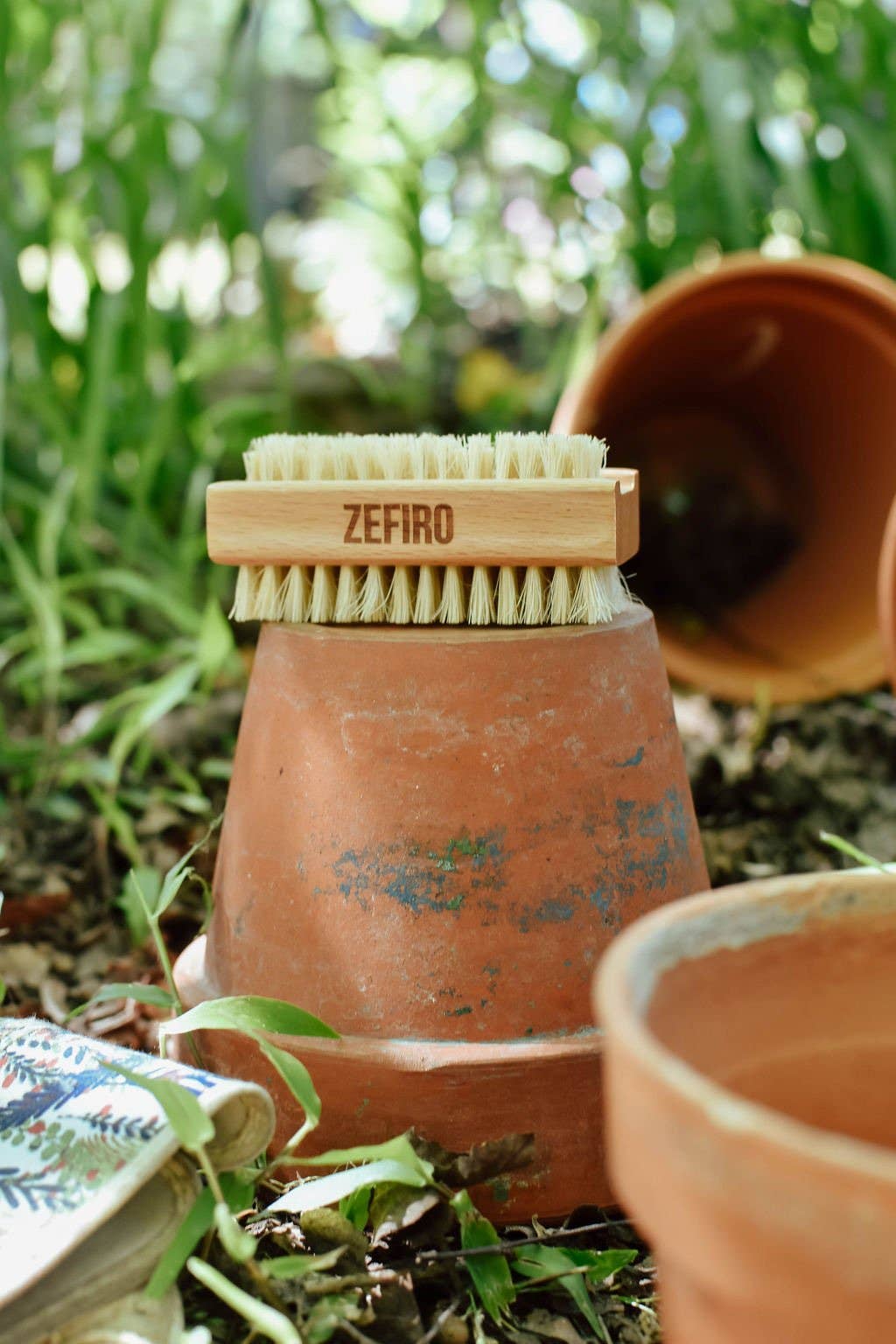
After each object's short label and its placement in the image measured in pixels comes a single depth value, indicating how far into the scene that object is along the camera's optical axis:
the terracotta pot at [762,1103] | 0.34
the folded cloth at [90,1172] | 0.45
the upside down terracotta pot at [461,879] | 0.50
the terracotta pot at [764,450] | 0.76
